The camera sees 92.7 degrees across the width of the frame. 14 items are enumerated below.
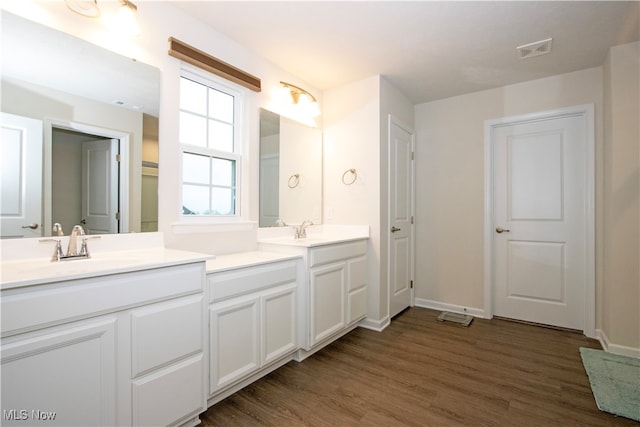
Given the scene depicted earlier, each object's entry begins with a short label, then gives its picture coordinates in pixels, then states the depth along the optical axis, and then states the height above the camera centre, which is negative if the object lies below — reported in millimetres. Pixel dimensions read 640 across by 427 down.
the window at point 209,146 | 2123 +511
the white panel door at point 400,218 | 3160 -36
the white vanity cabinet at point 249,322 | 1689 -667
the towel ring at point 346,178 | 3051 +386
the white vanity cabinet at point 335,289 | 2289 -624
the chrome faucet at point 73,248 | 1459 -165
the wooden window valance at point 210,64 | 1969 +1071
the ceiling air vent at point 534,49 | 2332 +1316
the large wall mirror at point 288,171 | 2639 +409
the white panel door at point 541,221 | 2891 -57
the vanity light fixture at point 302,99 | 2832 +1106
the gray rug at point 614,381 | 1750 -1095
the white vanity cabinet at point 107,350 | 1041 -539
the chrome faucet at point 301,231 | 2831 -155
